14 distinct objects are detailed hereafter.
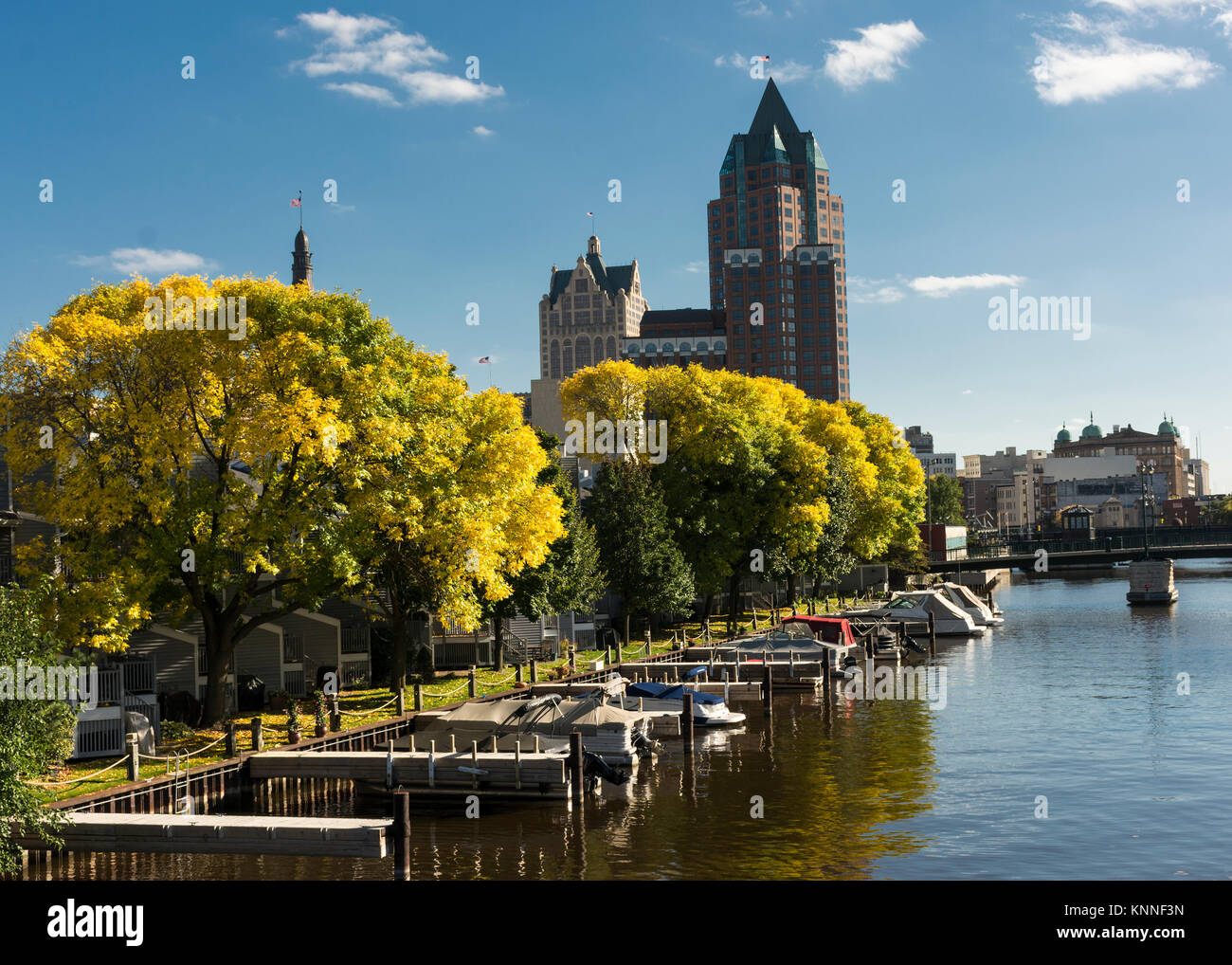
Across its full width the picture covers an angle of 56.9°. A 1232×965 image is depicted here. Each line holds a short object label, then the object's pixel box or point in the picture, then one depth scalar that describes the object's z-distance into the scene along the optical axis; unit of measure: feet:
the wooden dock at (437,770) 120.06
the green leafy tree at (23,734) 78.89
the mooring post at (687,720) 151.94
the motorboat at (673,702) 161.99
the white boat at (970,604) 333.42
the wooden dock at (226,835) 94.17
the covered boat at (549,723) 133.49
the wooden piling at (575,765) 119.75
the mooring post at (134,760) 111.14
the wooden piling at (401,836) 89.20
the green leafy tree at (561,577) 191.11
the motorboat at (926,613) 306.14
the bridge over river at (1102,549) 439.63
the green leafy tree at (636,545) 230.68
